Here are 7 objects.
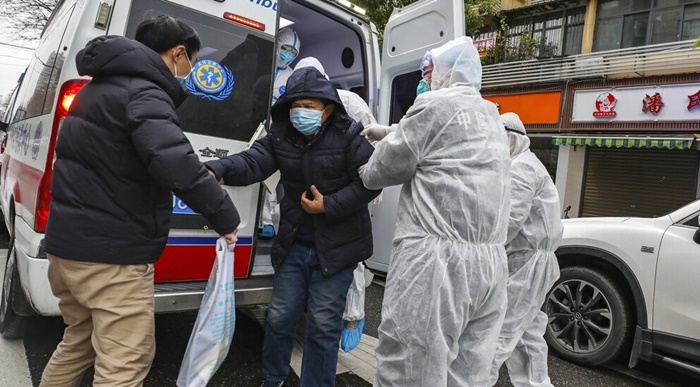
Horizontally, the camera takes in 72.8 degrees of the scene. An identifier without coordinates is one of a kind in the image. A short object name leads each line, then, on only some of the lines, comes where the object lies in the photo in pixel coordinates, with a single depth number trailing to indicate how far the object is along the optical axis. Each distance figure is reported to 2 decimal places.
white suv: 3.19
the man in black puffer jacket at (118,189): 1.65
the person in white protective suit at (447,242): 1.91
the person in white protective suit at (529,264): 2.90
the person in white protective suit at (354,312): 2.78
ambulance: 2.22
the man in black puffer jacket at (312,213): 2.42
